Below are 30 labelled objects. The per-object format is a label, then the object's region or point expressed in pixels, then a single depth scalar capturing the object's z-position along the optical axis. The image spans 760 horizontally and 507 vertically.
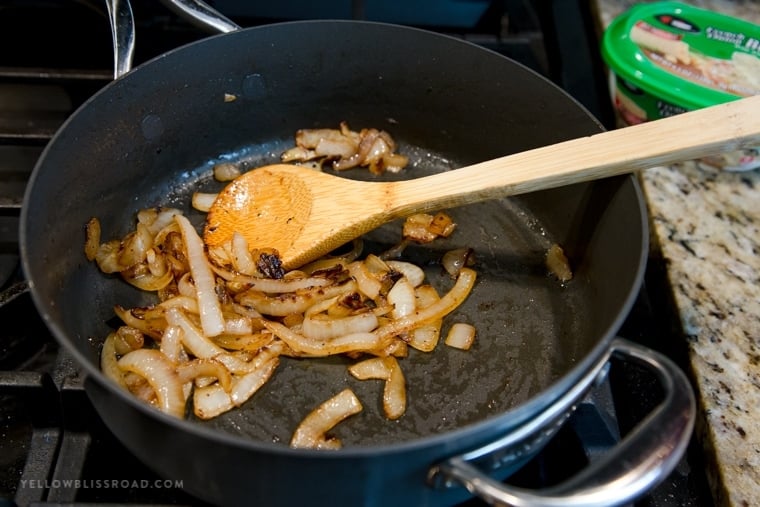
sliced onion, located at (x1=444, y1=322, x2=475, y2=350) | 0.53
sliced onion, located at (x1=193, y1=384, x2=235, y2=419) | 0.50
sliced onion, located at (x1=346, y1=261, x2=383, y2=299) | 0.55
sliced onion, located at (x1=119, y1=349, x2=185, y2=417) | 0.50
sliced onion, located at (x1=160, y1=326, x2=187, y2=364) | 0.51
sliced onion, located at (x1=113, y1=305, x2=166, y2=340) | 0.52
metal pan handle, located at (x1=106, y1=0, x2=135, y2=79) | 0.55
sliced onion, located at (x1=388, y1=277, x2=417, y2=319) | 0.54
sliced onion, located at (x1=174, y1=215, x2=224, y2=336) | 0.52
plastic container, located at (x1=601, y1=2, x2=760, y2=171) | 0.60
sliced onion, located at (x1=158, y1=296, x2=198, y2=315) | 0.53
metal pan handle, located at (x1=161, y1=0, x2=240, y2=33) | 0.57
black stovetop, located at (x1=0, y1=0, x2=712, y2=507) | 0.48
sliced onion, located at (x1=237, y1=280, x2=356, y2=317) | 0.53
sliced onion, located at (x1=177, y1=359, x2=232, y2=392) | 0.51
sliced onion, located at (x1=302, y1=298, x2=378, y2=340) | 0.52
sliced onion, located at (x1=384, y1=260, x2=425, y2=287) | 0.56
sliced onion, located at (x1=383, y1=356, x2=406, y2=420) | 0.51
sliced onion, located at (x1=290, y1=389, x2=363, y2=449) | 0.49
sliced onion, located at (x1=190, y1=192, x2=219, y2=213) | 0.60
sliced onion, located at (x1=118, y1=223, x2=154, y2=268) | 0.56
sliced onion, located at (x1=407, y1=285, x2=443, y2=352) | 0.53
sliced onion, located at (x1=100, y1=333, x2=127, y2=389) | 0.51
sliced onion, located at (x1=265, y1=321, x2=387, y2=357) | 0.52
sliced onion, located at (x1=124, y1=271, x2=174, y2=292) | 0.55
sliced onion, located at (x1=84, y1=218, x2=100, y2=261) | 0.55
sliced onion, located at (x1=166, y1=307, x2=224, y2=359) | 0.52
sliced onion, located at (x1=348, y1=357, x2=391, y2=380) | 0.52
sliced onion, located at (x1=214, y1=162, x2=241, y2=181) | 0.62
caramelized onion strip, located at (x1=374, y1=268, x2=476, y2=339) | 0.53
